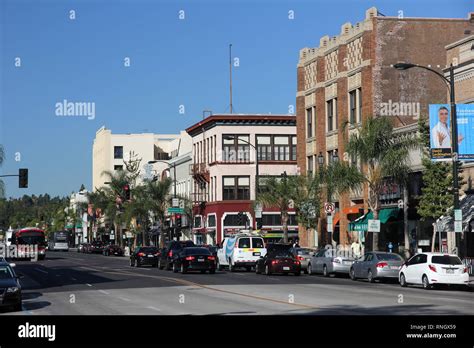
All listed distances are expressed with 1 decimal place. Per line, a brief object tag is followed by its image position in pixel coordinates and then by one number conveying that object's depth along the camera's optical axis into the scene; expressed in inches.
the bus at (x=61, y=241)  5556.1
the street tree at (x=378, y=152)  1947.6
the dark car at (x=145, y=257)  2432.3
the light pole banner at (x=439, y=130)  1622.8
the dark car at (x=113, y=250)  4069.9
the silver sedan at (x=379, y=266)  1572.3
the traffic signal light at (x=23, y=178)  2191.4
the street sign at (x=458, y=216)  1489.9
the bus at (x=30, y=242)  3272.6
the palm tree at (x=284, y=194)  2586.1
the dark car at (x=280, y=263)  1850.4
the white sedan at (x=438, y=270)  1352.1
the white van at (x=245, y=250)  2075.5
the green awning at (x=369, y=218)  2122.3
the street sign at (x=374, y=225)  1861.8
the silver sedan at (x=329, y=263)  1802.4
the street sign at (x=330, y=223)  2021.4
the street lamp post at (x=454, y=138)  1510.8
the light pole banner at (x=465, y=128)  1652.3
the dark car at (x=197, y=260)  1907.0
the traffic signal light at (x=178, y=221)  3681.1
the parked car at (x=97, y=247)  4590.1
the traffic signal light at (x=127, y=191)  3208.7
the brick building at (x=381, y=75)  2320.4
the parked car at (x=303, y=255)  1996.8
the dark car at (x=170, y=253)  2097.4
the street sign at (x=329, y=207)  2089.1
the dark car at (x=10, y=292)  962.1
